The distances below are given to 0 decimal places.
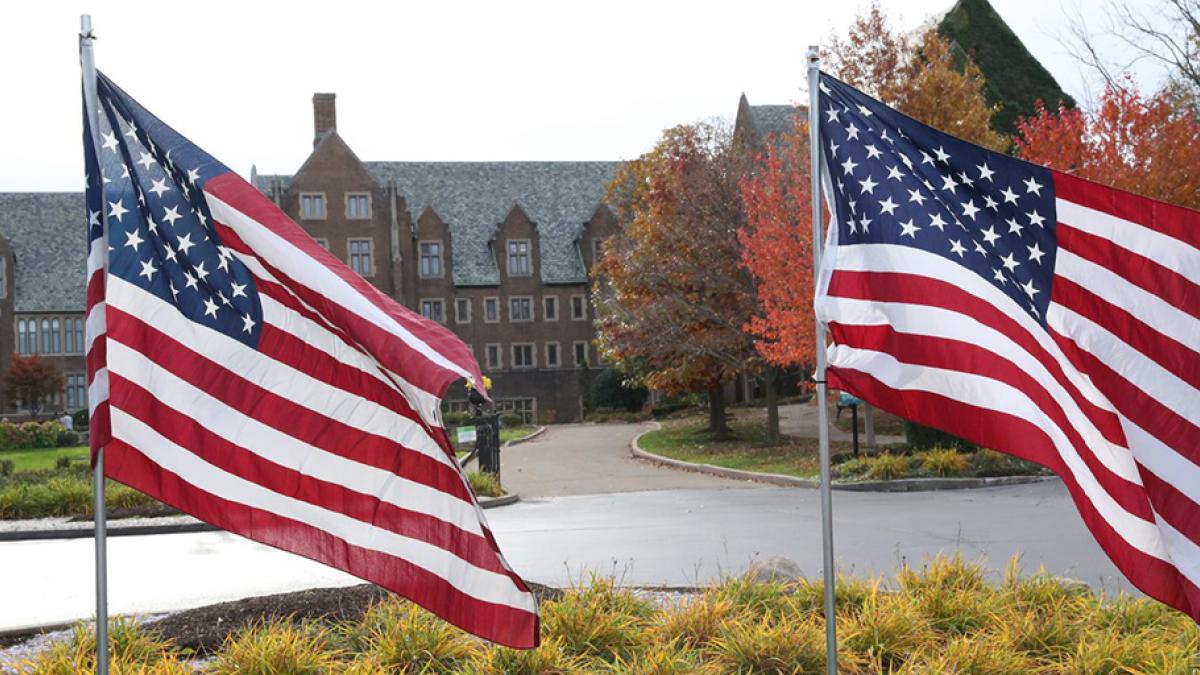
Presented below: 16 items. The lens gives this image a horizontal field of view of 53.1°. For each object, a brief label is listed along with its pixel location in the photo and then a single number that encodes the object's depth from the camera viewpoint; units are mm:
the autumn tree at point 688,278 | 31141
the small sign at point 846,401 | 22556
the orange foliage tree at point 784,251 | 24391
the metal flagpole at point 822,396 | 5336
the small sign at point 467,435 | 20875
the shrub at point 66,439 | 43062
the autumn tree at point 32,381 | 54281
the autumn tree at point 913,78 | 24953
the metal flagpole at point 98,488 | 4652
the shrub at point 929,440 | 23172
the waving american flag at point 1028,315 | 5105
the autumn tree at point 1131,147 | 22906
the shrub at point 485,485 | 19781
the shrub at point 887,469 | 20172
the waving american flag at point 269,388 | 4906
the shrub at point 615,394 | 56781
